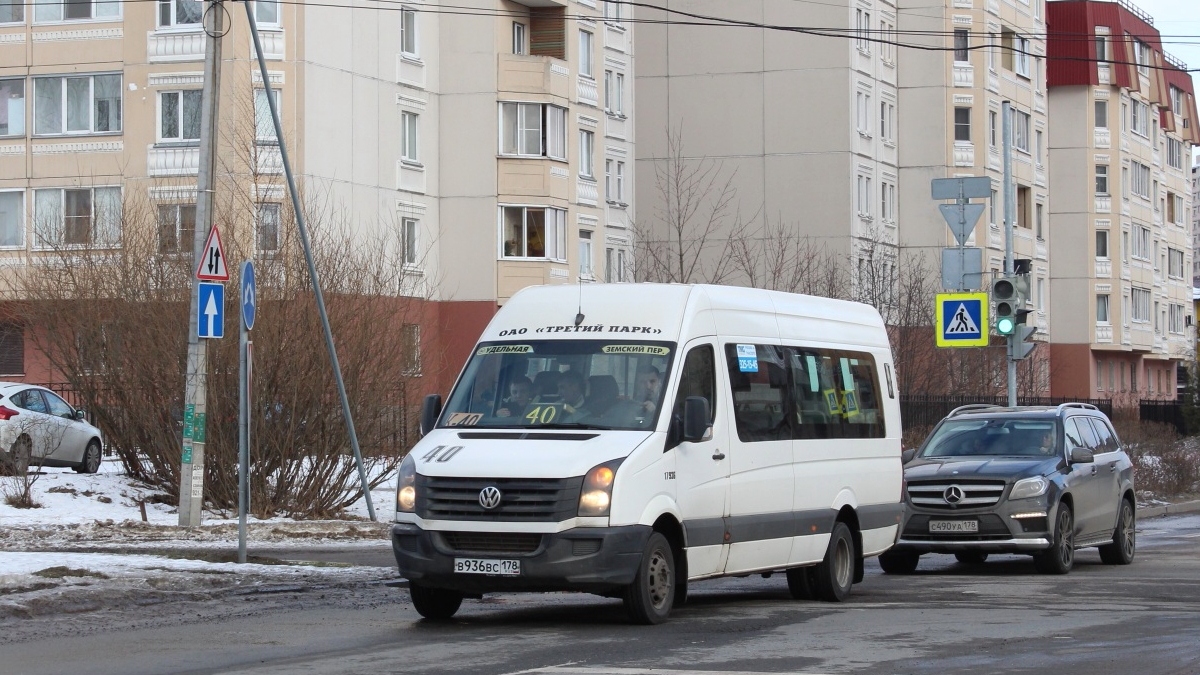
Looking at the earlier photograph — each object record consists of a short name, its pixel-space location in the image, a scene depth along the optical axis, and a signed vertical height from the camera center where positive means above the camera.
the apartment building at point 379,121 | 45.91 +7.82
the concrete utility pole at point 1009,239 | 25.72 +2.76
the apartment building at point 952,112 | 68.44 +11.39
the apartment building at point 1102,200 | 83.06 +10.02
